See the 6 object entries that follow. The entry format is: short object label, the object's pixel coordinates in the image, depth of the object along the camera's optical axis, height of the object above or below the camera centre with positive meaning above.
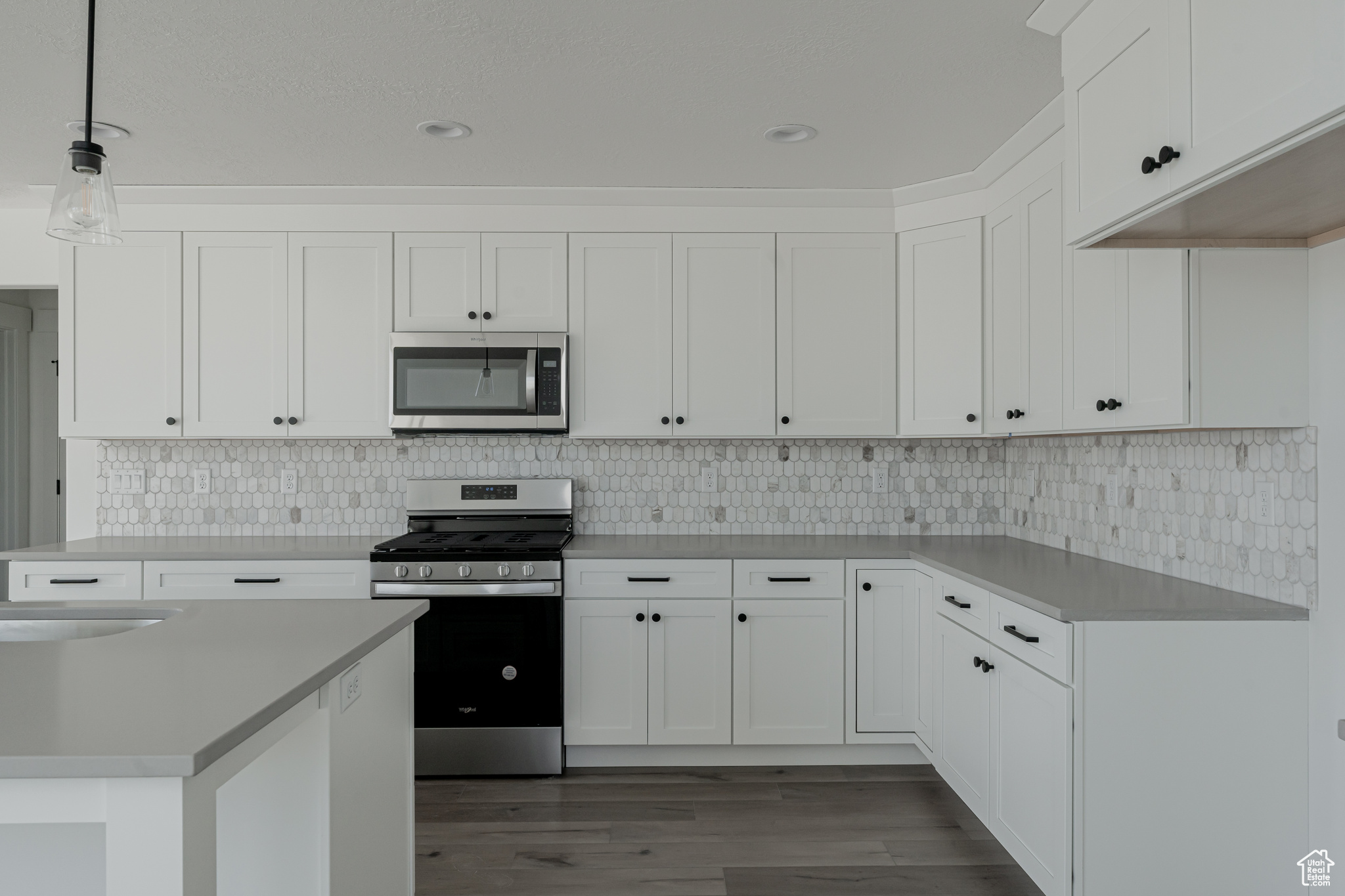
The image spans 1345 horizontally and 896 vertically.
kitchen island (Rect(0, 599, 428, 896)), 1.01 -0.43
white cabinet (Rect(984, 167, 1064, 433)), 2.63 +0.51
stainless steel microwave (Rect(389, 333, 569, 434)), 3.39 +0.30
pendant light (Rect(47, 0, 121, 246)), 1.58 +0.51
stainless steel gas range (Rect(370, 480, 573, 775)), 3.13 -0.79
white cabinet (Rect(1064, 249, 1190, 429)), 1.98 +0.31
